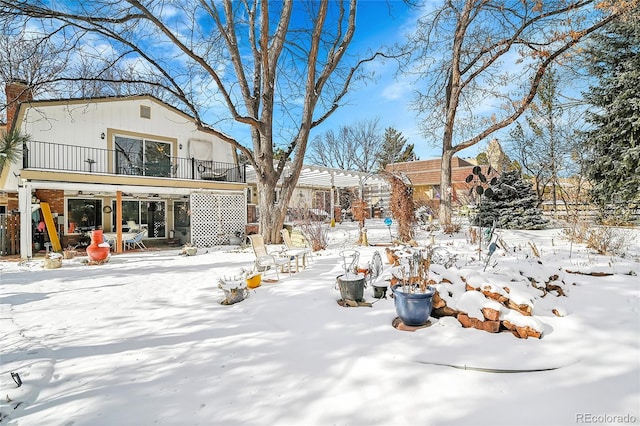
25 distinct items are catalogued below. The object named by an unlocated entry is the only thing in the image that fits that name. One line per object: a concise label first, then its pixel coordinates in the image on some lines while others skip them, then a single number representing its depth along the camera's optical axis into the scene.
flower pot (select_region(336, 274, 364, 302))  4.38
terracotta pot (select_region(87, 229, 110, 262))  8.66
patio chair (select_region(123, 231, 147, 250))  11.85
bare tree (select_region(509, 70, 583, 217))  15.56
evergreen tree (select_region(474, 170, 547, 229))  13.02
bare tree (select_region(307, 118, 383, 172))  34.03
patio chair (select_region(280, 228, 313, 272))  6.57
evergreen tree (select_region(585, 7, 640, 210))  11.56
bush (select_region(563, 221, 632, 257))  6.46
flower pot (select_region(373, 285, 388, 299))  4.50
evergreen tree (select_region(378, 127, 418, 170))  35.56
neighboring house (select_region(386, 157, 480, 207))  28.59
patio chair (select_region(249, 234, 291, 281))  6.19
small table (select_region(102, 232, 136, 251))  11.66
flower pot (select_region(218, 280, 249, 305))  4.84
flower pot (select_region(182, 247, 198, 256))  10.12
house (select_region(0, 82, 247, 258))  10.23
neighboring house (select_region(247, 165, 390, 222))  18.32
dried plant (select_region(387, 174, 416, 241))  8.99
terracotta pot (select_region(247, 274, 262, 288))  5.55
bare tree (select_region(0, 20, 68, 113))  7.50
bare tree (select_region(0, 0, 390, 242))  8.94
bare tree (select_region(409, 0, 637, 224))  10.14
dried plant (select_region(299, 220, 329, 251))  9.65
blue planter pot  3.45
